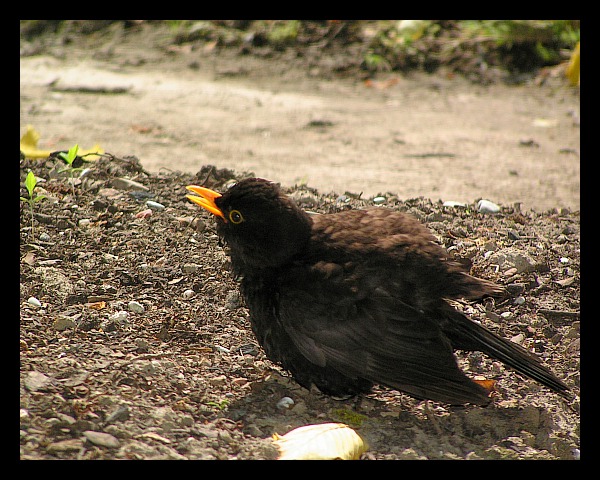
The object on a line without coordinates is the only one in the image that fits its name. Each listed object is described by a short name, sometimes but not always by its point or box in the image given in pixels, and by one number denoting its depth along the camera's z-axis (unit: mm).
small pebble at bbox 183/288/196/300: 9617
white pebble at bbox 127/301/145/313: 9227
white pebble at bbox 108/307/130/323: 8937
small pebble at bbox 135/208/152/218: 11062
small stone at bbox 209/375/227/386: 8172
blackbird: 7672
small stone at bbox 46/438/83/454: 6605
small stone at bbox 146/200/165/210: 11297
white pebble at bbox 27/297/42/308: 9008
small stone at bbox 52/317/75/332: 8680
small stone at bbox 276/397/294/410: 8031
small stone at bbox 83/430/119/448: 6793
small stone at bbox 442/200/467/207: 12237
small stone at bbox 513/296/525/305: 9930
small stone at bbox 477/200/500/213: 12155
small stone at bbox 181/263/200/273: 10039
